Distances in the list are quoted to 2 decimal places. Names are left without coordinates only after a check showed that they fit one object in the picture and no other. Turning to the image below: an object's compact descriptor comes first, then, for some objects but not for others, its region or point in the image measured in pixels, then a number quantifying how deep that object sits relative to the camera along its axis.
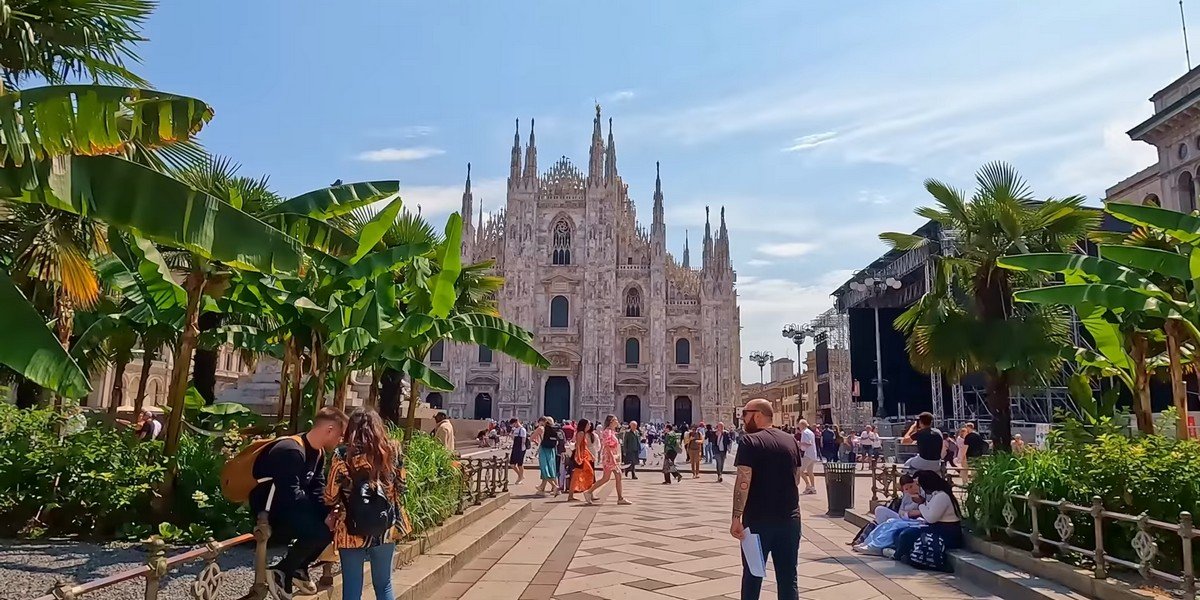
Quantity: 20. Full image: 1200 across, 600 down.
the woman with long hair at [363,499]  3.66
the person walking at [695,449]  19.27
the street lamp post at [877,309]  29.05
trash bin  10.97
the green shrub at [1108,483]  5.29
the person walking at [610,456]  11.92
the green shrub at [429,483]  6.39
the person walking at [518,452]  15.35
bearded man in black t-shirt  4.22
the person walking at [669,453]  17.00
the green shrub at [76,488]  6.10
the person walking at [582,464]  12.02
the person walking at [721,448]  18.22
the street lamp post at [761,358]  58.53
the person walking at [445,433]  11.25
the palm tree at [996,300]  8.88
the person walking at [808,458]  14.31
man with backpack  3.79
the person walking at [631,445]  17.45
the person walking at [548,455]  13.66
